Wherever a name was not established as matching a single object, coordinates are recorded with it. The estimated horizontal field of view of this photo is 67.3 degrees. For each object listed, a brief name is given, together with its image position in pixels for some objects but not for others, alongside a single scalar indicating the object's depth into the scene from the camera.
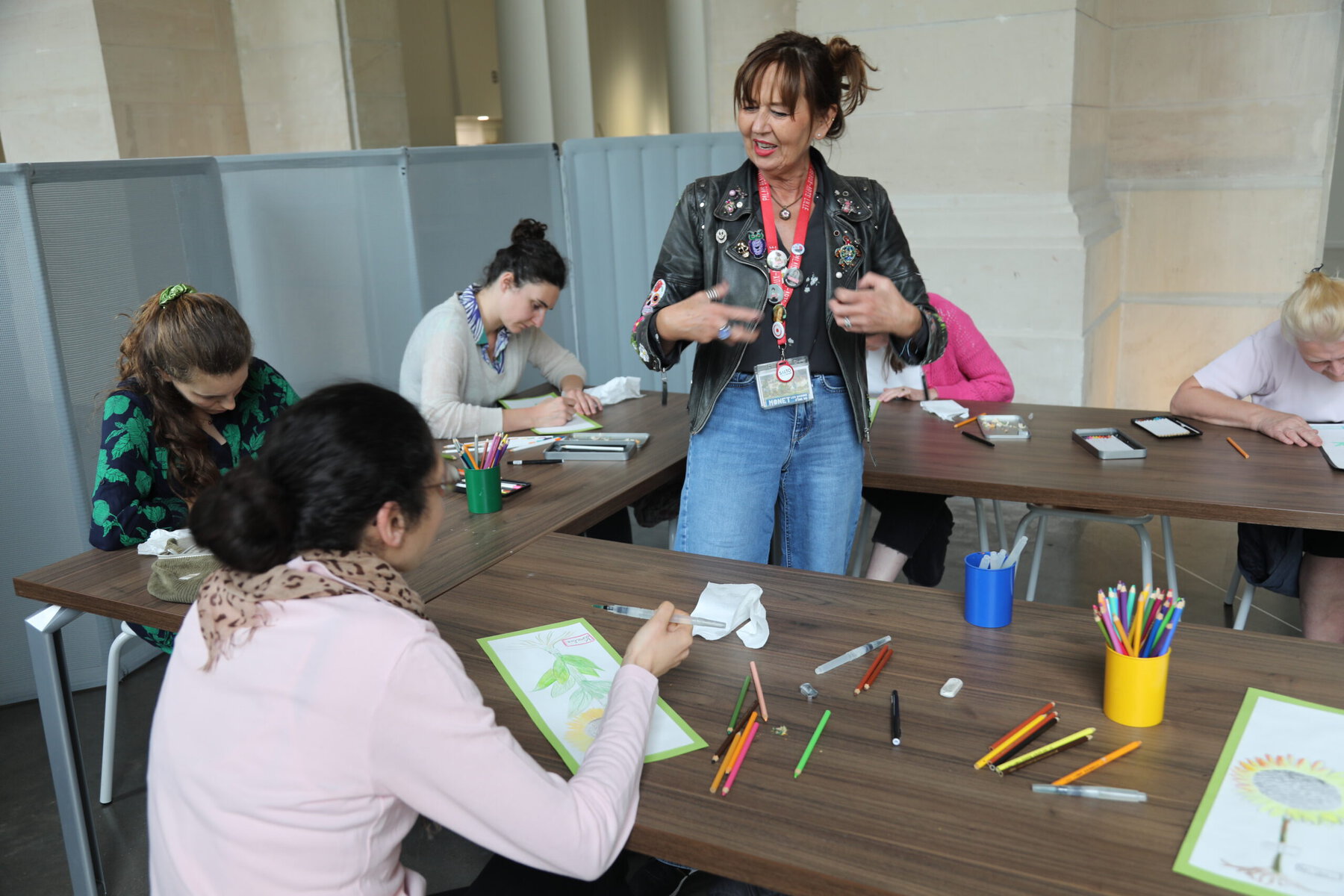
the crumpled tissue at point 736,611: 1.50
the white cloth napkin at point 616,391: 3.08
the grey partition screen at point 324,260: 3.52
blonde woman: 2.30
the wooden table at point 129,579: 1.79
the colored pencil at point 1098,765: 1.14
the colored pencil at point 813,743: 1.18
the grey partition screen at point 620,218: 4.31
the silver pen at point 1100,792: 1.10
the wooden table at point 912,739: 1.02
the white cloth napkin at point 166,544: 1.88
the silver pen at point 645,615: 1.49
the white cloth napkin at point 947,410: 2.77
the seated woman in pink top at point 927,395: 2.84
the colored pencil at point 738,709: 1.28
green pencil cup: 2.12
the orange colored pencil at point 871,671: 1.35
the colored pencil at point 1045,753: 1.16
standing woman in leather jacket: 1.93
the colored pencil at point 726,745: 1.22
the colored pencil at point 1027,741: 1.19
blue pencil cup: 1.47
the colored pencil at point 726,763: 1.16
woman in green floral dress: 2.03
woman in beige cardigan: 2.78
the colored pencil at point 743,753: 1.16
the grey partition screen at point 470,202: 3.82
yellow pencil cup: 1.22
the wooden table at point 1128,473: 2.03
